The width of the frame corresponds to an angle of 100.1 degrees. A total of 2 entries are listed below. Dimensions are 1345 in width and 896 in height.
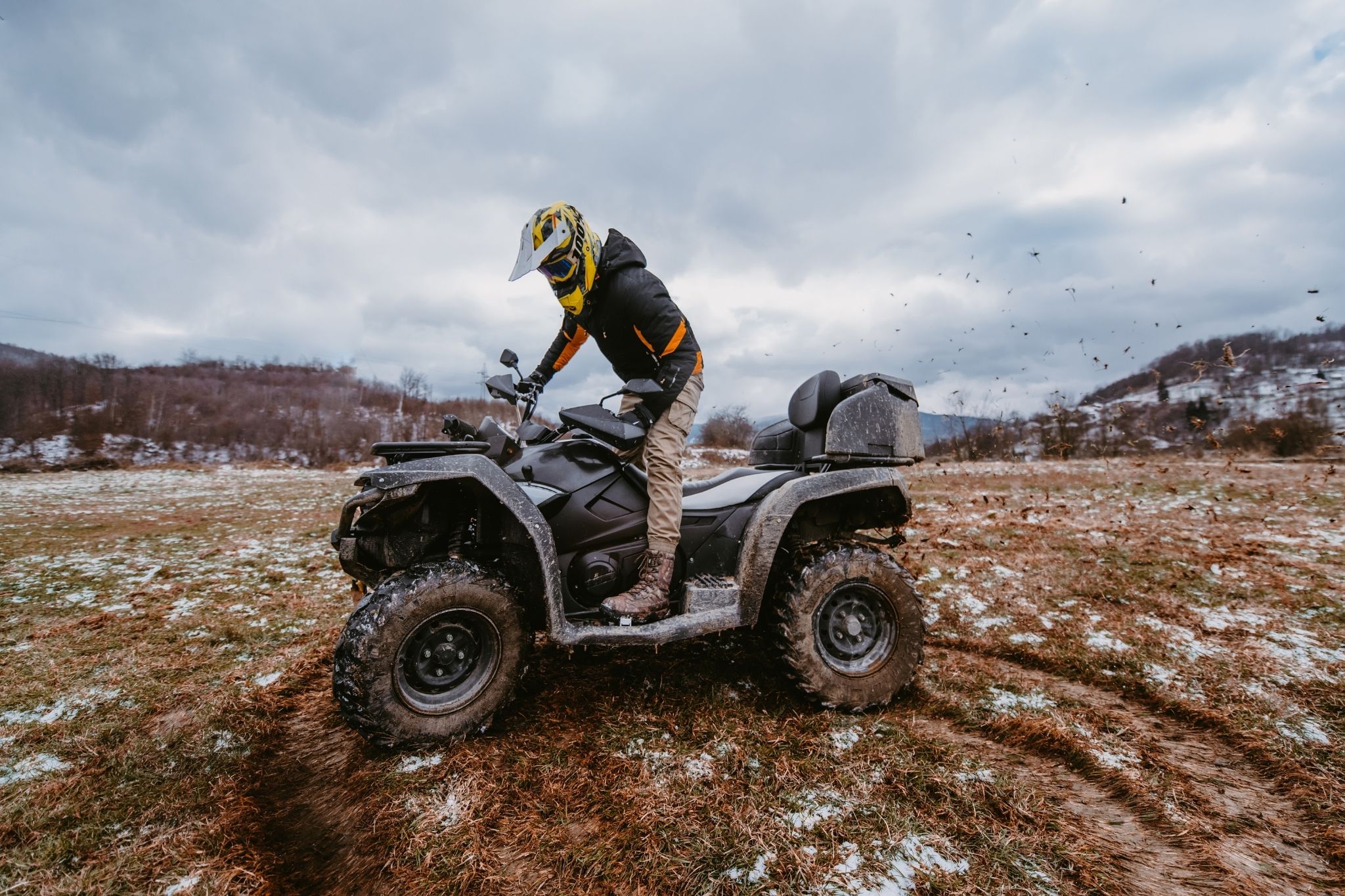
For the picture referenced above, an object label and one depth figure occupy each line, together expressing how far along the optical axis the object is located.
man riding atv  2.92
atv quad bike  2.50
